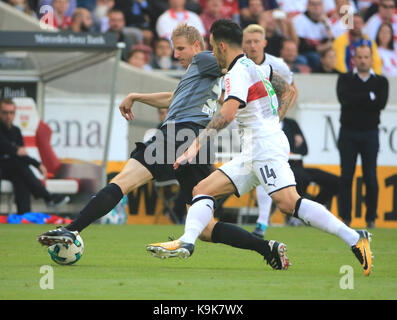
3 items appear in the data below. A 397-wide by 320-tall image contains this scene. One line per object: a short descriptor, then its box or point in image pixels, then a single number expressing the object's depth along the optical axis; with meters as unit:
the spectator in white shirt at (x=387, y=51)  18.67
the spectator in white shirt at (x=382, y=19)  19.19
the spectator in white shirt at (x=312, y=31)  18.91
